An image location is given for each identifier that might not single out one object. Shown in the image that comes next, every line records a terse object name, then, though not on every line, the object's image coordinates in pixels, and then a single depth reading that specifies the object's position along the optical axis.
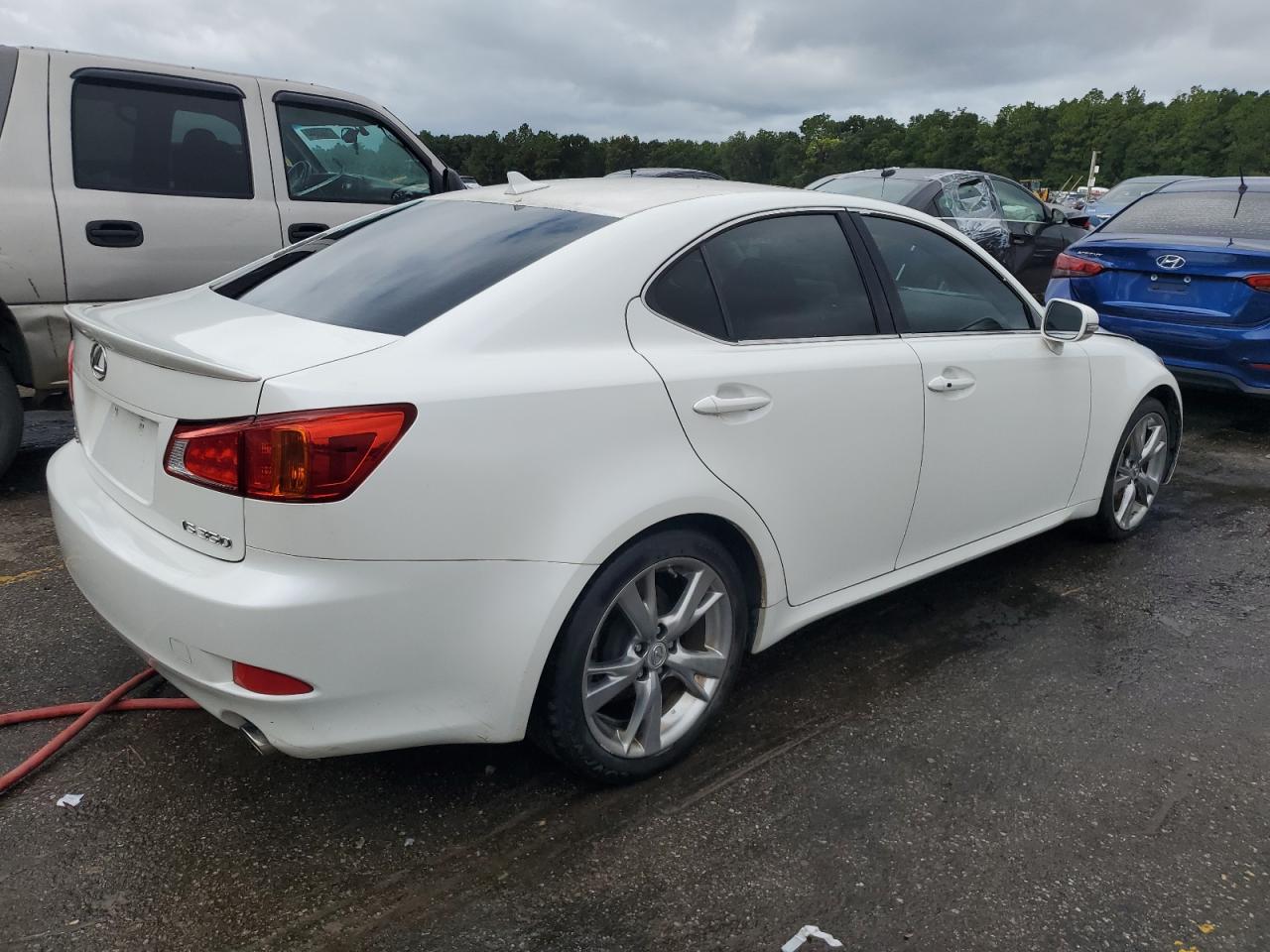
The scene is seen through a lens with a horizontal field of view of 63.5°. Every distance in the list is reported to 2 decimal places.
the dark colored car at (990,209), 9.29
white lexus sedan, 2.12
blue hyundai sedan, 5.98
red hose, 2.77
